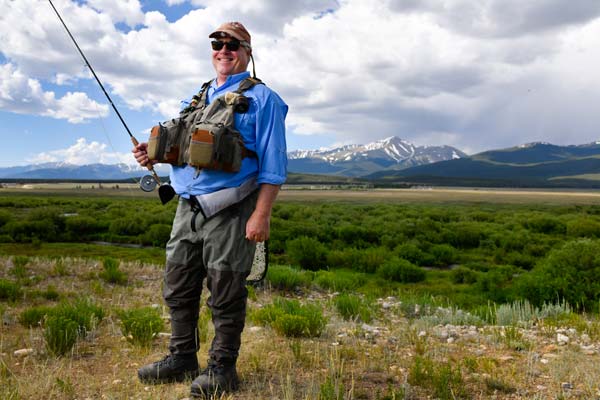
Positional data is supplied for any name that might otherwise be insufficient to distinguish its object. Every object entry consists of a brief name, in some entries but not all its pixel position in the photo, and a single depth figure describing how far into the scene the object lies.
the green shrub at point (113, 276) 9.91
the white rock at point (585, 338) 5.60
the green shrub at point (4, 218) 29.73
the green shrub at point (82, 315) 5.17
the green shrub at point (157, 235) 25.23
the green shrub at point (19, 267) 9.96
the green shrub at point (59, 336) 4.49
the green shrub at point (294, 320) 5.18
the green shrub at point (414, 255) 21.42
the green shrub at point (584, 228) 29.31
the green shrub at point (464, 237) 27.47
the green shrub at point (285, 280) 10.76
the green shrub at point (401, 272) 16.84
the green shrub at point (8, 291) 7.63
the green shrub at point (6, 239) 23.98
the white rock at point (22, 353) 4.49
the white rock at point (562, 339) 5.50
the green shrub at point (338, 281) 12.20
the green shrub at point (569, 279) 10.41
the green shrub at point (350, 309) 7.08
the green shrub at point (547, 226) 33.31
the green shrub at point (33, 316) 5.72
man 3.48
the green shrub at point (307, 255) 19.10
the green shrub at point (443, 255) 21.69
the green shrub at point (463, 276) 17.19
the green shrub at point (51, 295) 7.91
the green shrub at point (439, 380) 3.60
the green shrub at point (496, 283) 13.10
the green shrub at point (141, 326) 4.80
